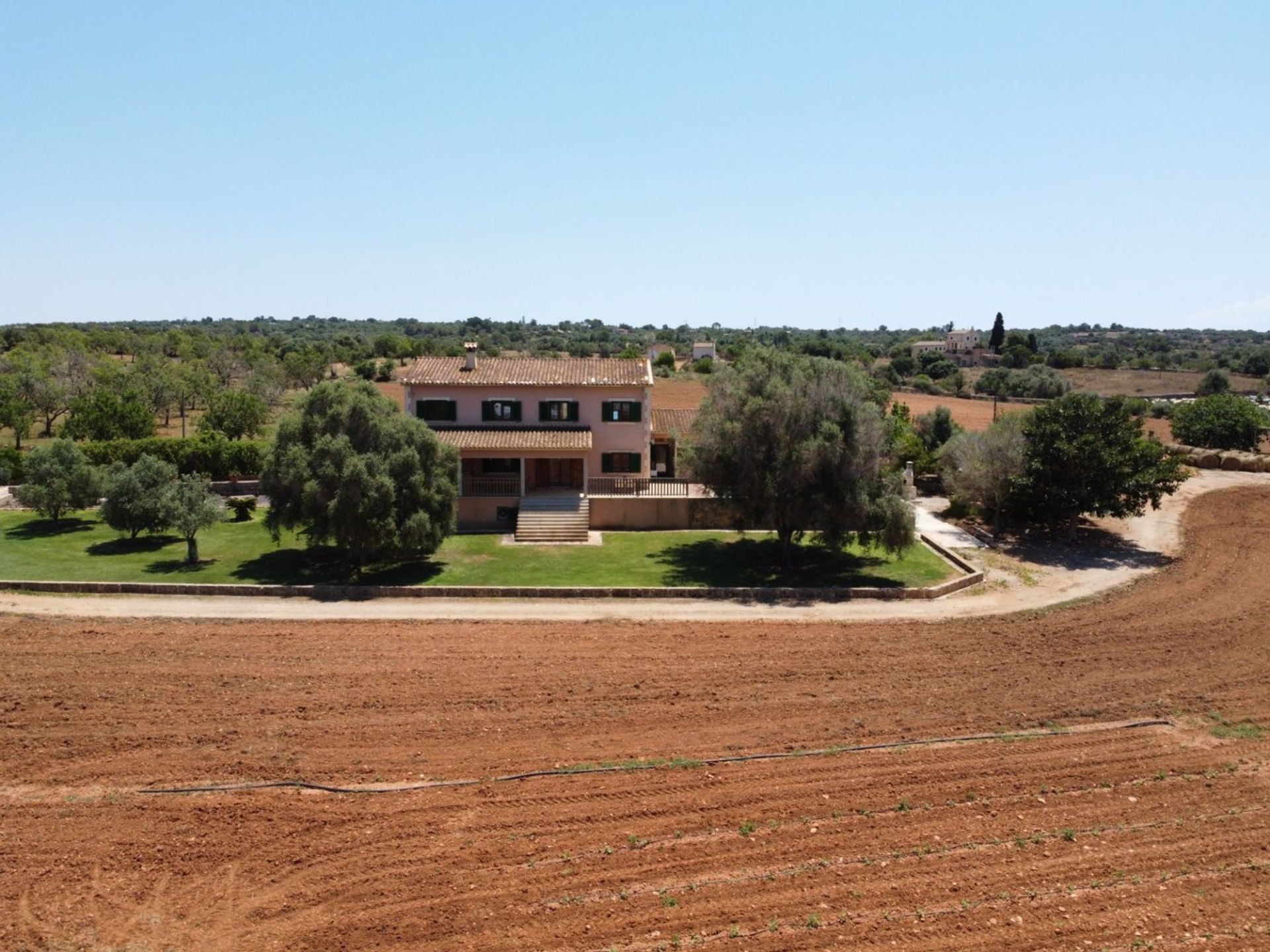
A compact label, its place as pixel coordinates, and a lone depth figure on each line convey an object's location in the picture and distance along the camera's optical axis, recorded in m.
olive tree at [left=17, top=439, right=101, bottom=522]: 35.56
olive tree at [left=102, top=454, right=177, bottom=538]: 32.59
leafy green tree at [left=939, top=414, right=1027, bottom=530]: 36.94
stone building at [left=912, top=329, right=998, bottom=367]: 155.50
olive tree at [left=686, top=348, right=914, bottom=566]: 30.05
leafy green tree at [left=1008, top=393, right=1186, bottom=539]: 34.62
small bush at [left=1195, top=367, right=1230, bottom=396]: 105.56
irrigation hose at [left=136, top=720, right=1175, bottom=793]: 16.31
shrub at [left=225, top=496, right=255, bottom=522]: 38.44
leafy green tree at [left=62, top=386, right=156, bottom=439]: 48.97
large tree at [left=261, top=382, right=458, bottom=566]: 28.67
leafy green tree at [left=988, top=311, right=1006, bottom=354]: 163.25
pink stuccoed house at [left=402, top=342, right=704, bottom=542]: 37.84
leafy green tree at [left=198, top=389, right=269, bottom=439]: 52.88
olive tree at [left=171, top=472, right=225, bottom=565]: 30.61
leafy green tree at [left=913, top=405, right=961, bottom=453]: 54.00
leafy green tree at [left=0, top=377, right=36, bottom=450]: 55.38
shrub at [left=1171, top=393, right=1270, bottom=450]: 55.19
